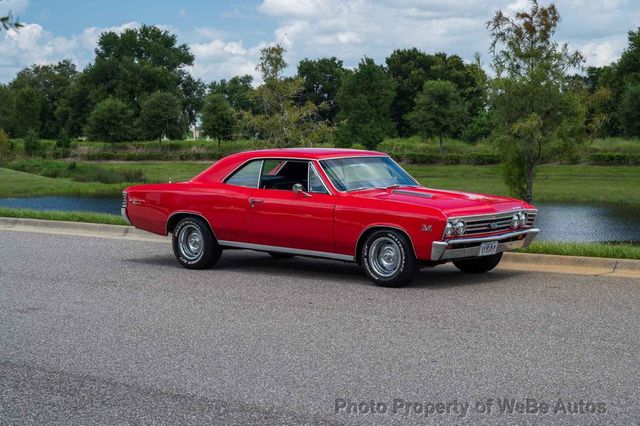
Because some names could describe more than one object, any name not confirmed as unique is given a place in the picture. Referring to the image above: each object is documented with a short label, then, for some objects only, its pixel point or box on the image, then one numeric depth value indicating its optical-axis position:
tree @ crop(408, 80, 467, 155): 63.91
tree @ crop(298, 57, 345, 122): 109.50
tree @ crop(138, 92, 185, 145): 78.38
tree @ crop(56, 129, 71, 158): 73.56
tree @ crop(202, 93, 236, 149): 68.38
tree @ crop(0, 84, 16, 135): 93.31
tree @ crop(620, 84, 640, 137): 60.72
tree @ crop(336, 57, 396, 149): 60.62
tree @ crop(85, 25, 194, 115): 103.94
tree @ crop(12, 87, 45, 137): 101.25
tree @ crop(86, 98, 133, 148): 83.25
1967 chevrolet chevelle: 10.48
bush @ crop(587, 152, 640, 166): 49.09
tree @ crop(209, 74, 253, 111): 110.50
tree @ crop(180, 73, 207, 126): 116.19
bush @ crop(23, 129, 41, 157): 74.06
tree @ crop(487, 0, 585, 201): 28.25
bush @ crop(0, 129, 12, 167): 65.18
